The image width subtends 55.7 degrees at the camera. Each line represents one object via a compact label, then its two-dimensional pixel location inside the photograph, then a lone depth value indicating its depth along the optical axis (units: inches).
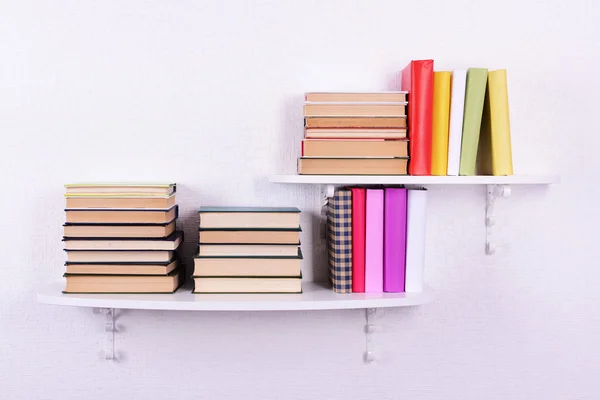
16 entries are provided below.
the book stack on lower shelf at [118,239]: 48.3
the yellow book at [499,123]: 49.2
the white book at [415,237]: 50.0
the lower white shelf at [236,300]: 46.8
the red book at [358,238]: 49.5
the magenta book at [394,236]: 49.8
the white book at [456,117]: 49.6
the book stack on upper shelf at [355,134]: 49.1
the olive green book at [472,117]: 49.3
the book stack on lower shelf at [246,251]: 48.8
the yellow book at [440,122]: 49.5
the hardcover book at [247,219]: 48.8
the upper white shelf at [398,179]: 48.2
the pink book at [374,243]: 49.6
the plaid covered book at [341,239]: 49.3
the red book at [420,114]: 48.9
